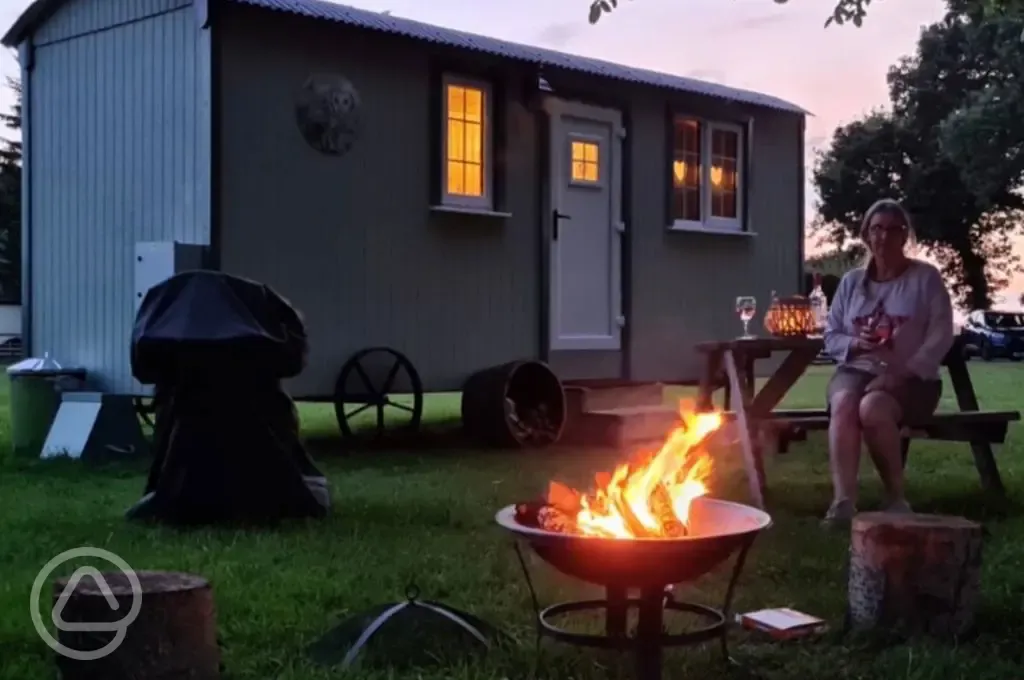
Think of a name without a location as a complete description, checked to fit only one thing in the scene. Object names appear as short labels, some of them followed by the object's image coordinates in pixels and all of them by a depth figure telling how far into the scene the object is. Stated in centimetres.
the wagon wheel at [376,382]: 803
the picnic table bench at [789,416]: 548
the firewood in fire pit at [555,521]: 280
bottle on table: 578
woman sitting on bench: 501
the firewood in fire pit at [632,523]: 273
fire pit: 262
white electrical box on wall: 723
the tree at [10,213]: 3630
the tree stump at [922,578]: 336
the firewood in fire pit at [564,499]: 290
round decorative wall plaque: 780
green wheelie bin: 803
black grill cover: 505
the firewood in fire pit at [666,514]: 277
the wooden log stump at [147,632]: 268
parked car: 2823
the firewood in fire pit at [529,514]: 286
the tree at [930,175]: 3312
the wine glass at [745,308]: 588
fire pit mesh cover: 304
